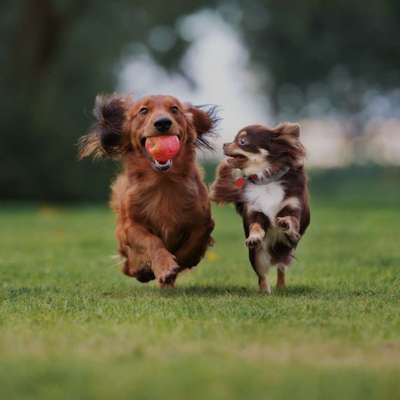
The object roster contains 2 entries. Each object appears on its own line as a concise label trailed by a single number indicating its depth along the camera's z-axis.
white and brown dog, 11.77
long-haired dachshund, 12.45
